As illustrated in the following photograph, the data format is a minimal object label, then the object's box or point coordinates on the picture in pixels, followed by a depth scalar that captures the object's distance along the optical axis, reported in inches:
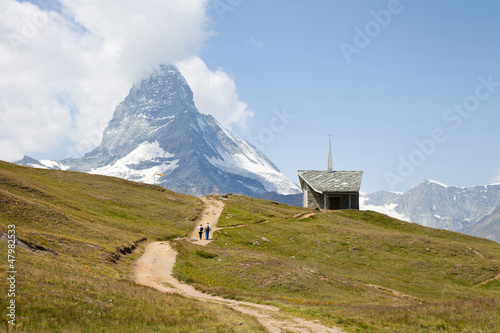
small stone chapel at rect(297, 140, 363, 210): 3457.2
